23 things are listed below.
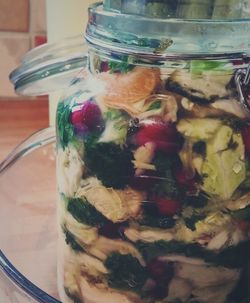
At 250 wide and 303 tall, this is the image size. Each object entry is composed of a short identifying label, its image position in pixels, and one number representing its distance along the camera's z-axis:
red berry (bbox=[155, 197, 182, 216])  0.29
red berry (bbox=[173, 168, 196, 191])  0.29
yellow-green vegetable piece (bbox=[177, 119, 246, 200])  0.29
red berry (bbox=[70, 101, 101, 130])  0.30
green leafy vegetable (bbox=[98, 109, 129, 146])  0.29
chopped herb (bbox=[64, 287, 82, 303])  0.35
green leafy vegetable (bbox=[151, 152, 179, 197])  0.29
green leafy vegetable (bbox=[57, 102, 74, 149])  0.32
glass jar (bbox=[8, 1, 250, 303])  0.29
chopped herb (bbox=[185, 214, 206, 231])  0.29
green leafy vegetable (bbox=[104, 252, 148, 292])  0.31
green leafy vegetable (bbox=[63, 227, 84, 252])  0.33
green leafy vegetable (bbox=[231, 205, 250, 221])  0.30
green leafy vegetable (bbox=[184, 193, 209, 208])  0.29
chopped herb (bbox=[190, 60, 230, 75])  0.30
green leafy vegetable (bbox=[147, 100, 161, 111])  0.29
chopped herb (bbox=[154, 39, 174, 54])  0.29
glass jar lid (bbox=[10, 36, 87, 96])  0.42
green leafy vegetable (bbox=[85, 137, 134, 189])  0.29
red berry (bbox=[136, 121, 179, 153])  0.29
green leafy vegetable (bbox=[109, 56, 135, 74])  0.31
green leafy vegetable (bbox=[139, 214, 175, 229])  0.30
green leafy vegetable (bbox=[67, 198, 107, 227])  0.31
